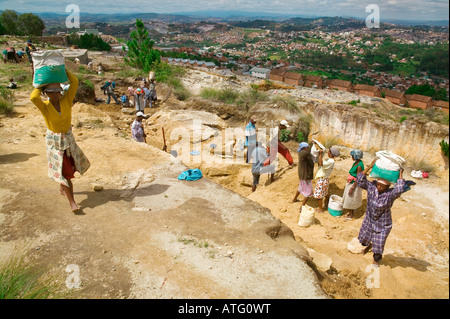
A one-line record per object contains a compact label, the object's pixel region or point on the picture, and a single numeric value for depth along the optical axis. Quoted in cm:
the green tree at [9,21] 3306
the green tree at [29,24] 3400
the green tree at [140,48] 1998
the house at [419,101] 3522
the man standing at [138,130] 689
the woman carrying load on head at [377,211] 345
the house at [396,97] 3889
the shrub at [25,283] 239
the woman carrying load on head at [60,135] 350
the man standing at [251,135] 676
